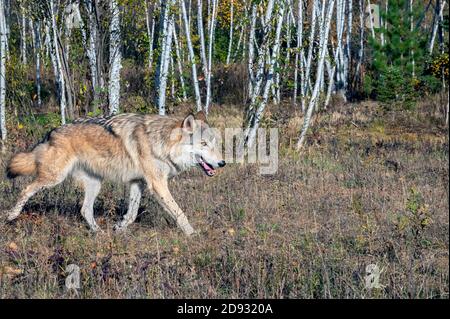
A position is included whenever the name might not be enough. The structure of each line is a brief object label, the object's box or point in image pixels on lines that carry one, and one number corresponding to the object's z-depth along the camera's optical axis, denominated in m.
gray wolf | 7.49
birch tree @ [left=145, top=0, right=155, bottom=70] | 12.66
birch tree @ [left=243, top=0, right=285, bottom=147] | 11.06
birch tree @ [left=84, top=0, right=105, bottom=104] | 11.12
